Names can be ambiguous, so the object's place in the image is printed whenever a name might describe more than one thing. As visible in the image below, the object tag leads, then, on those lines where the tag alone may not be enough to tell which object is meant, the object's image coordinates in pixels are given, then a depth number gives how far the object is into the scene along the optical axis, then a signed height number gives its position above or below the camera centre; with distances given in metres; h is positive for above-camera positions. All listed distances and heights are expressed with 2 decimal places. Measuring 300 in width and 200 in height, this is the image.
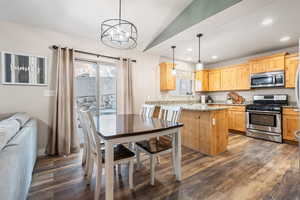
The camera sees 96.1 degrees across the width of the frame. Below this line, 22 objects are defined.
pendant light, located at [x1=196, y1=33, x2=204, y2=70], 3.01 +0.77
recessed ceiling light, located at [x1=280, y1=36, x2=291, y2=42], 3.23 +1.49
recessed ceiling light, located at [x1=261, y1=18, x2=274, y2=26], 2.58 +1.53
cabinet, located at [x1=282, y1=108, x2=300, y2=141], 3.18 -0.56
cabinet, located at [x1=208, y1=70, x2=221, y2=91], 5.17 +0.76
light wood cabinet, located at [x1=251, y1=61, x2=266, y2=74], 3.94 +0.97
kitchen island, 2.71 -0.64
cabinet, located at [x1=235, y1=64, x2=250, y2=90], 4.34 +0.74
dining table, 1.38 -0.37
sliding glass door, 3.29 +0.34
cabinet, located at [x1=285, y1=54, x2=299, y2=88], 3.39 +0.79
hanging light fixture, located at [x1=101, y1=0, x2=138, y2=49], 1.83 +0.93
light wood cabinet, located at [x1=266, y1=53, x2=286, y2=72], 3.56 +0.98
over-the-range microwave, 3.63 +0.57
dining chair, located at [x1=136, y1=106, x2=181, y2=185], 1.79 -0.66
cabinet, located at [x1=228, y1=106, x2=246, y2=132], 4.11 -0.59
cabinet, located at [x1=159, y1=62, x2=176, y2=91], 4.37 +0.71
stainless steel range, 3.42 -0.50
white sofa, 0.88 -0.52
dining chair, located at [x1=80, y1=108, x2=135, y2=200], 1.48 -0.67
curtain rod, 2.84 +1.12
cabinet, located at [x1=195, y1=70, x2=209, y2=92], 5.27 +0.73
